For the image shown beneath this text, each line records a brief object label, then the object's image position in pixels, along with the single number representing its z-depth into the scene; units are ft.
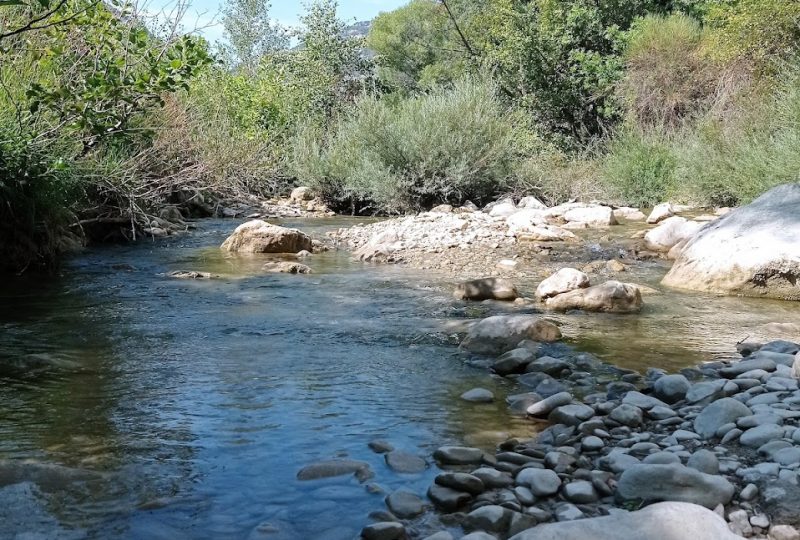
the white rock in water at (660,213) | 42.63
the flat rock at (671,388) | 13.53
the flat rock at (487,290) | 24.09
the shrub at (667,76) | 63.31
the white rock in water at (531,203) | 48.60
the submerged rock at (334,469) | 10.58
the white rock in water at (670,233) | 33.94
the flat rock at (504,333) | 17.47
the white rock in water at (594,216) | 42.73
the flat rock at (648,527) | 8.01
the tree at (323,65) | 81.61
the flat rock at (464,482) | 9.94
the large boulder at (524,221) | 38.09
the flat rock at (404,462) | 10.86
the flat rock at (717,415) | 11.64
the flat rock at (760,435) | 10.87
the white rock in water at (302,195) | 60.34
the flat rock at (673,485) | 9.24
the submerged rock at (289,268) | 29.81
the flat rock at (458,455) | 11.04
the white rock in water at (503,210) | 44.47
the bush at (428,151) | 49.83
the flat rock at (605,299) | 21.88
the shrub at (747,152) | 38.11
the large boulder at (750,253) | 23.40
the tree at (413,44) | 110.32
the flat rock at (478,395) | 14.05
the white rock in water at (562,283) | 23.62
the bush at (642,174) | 52.19
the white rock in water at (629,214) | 45.32
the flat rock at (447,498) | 9.62
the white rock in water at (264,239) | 35.12
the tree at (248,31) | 160.06
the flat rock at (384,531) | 8.77
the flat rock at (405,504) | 9.46
